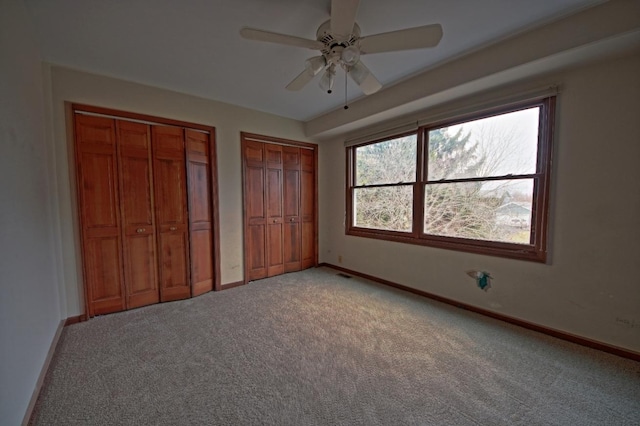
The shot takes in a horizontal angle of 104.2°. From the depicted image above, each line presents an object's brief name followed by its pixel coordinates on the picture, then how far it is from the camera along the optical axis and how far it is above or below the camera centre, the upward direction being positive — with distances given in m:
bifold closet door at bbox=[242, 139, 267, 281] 3.67 -0.16
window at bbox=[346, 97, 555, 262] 2.34 +0.19
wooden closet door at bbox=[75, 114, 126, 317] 2.55 -0.13
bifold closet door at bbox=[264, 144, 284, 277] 3.91 -0.14
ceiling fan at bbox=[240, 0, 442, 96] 1.42 +1.01
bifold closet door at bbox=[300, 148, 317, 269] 4.31 -0.10
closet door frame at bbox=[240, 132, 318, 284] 3.60 +0.79
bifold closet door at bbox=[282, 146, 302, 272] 4.11 -0.14
